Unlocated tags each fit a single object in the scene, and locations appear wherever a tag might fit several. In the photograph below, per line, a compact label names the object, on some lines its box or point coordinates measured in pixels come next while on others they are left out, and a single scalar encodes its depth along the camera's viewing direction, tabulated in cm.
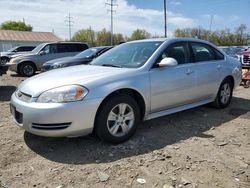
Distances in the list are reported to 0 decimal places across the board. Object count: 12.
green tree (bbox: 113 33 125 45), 5245
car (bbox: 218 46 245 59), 1178
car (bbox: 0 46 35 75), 1602
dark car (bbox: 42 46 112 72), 768
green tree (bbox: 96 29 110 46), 5092
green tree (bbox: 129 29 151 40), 5554
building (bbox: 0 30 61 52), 3382
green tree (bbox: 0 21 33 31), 5292
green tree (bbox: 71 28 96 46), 5359
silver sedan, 267
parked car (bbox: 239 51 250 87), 808
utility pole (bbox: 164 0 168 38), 2261
